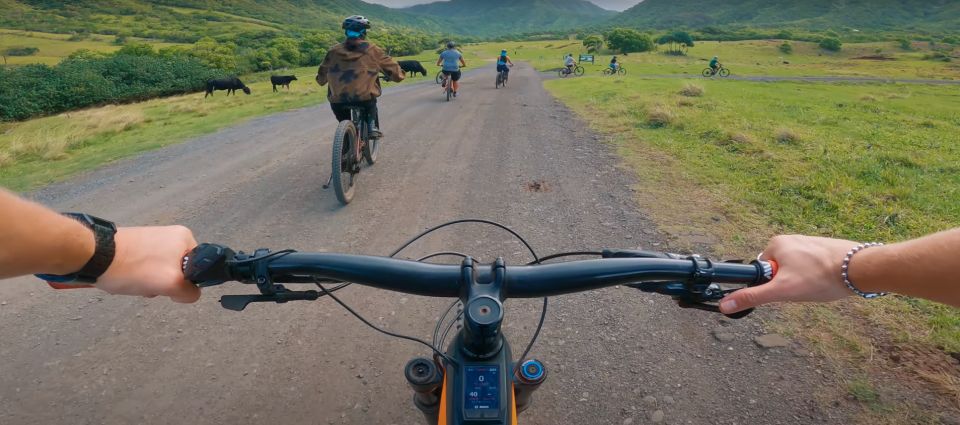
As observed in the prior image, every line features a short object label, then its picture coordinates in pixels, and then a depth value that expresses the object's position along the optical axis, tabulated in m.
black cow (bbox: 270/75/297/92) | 30.06
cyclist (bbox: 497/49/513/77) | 21.32
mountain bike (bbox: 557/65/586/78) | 31.95
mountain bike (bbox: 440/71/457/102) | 16.84
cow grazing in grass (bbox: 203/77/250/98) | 30.38
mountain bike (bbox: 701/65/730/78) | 37.47
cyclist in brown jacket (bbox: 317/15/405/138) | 6.60
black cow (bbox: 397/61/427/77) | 30.42
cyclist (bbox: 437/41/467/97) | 16.81
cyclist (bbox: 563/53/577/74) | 32.06
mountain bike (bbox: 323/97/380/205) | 5.75
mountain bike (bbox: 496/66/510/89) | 21.89
